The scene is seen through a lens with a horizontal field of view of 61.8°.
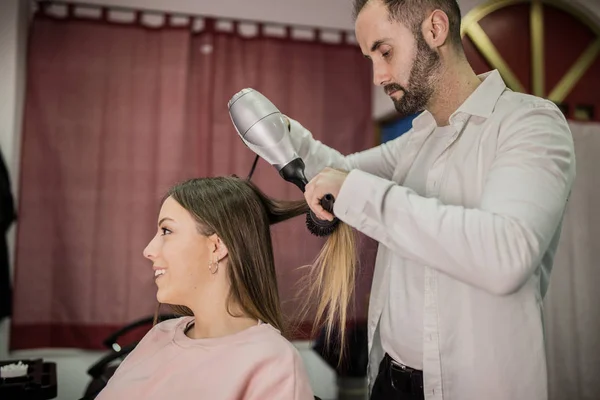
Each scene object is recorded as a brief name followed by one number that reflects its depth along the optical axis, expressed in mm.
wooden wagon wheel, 2480
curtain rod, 2760
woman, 1192
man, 979
